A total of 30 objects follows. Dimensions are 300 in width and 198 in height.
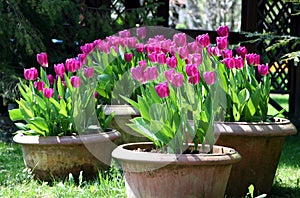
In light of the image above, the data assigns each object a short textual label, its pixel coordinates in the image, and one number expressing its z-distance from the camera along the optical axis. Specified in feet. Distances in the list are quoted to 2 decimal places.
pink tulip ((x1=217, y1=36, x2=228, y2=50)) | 19.19
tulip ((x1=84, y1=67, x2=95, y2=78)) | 20.77
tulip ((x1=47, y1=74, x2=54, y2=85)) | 21.80
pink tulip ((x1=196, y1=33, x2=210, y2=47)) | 18.92
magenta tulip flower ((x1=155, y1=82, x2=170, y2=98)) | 15.18
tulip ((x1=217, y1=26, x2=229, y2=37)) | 19.70
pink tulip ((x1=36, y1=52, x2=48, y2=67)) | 20.71
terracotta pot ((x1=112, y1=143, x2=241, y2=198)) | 15.17
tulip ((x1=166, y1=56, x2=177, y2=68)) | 17.23
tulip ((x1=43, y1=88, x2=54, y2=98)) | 19.91
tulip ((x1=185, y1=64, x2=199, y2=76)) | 15.83
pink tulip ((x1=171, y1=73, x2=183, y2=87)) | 15.46
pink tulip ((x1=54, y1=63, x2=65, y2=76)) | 20.47
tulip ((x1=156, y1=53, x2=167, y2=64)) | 18.07
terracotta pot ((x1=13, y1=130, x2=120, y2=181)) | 20.09
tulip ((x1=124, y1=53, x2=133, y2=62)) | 22.42
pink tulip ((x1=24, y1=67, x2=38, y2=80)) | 20.30
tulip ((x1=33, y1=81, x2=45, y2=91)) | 20.45
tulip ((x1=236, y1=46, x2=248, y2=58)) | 19.97
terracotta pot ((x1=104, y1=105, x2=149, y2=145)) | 21.76
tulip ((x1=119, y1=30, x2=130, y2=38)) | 24.83
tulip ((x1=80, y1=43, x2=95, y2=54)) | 23.24
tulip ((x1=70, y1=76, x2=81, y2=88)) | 19.80
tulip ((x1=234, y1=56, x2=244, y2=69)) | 18.14
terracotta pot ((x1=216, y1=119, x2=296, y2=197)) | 18.11
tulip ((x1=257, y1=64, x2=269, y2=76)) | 18.92
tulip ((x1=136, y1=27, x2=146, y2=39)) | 23.38
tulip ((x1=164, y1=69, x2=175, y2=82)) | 15.95
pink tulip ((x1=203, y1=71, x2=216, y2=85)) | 16.25
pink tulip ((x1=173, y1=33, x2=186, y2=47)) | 19.57
